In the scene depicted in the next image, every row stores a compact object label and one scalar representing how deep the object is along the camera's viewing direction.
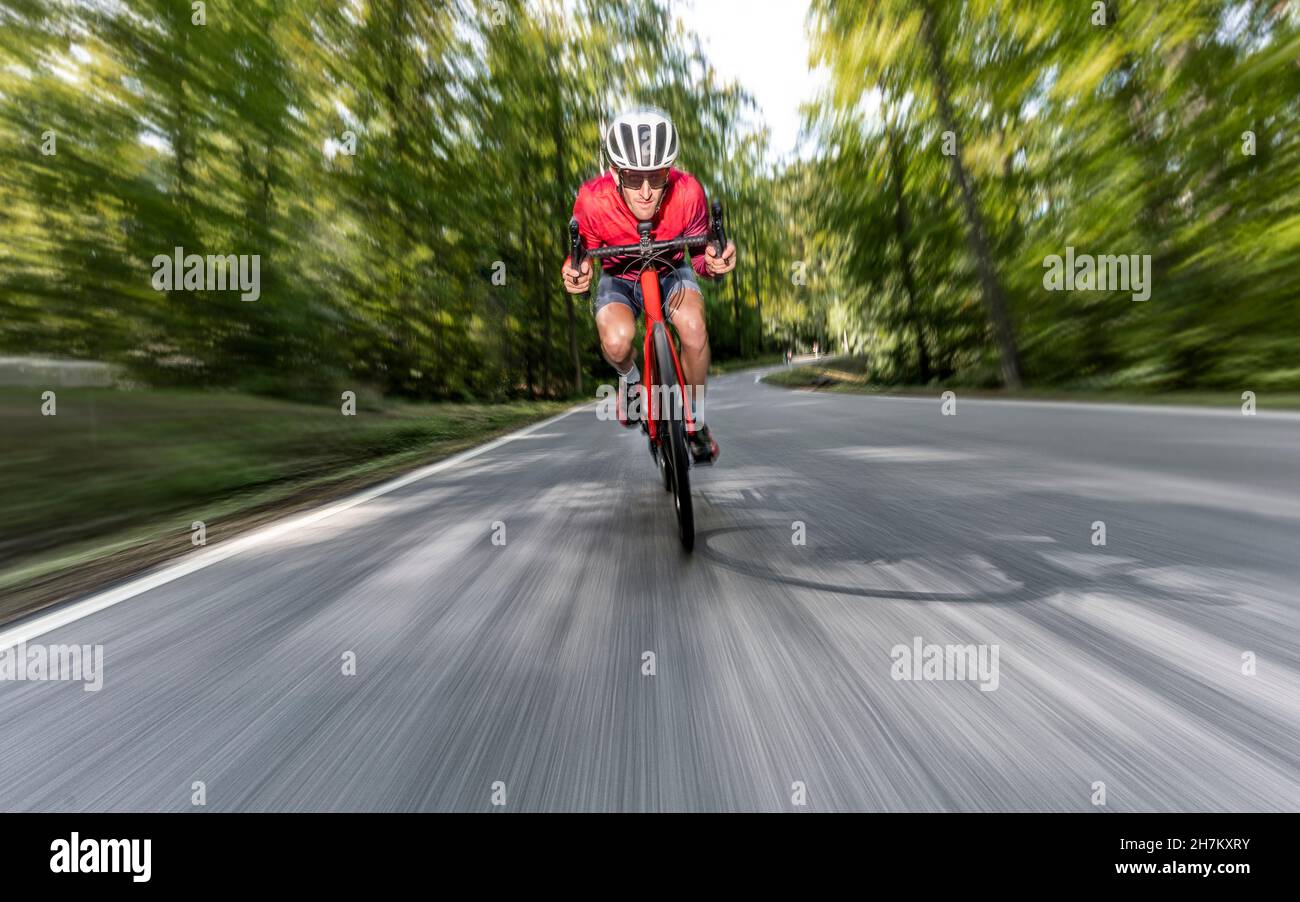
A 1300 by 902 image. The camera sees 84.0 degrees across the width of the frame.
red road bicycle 4.19
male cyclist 4.62
